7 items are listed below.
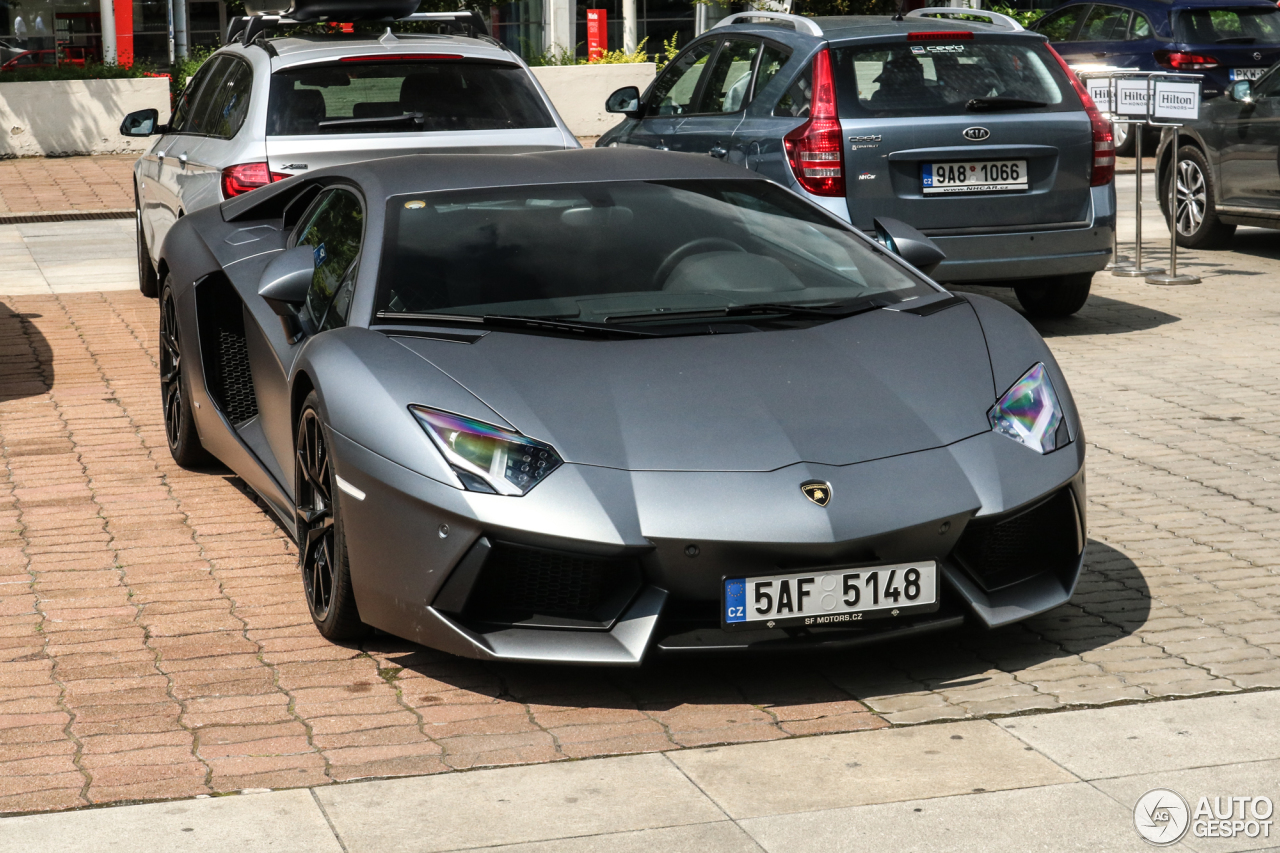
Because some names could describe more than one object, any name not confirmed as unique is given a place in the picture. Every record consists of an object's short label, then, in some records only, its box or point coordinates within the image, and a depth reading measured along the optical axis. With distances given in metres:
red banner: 30.30
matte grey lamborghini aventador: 4.05
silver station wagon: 7.96
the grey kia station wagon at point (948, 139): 8.73
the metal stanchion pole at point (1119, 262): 11.83
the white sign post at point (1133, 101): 11.13
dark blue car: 18.17
